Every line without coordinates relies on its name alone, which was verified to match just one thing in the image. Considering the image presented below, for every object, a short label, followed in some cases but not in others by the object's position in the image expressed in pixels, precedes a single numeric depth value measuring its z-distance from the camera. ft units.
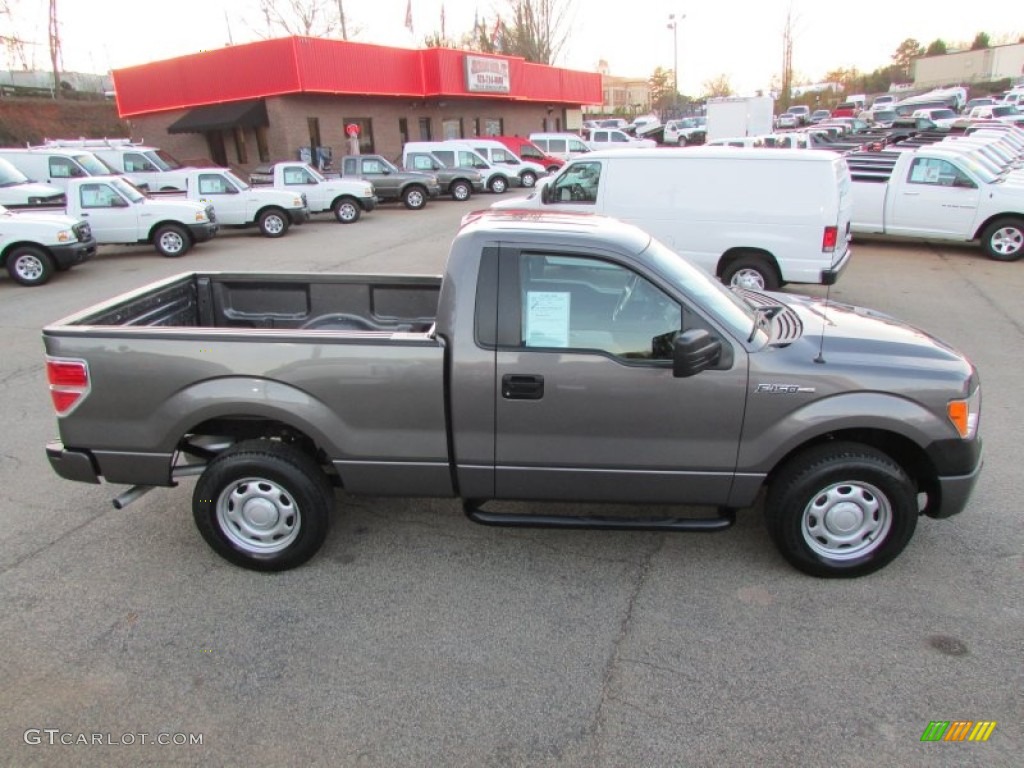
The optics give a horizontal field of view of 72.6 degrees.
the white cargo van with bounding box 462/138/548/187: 81.41
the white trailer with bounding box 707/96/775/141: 105.60
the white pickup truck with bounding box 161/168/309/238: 54.03
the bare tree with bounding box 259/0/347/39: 159.43
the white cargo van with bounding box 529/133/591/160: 99.96
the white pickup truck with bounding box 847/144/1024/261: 38.70
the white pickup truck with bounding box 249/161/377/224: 61.11
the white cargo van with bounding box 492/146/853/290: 28.02
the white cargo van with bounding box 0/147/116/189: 58.65
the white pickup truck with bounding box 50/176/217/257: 45.62
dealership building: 87.86
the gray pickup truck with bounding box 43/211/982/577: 10.78
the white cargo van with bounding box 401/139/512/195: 77.36
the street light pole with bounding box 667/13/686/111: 191.31
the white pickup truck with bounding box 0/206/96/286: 38.09
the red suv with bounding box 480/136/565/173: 88.63
